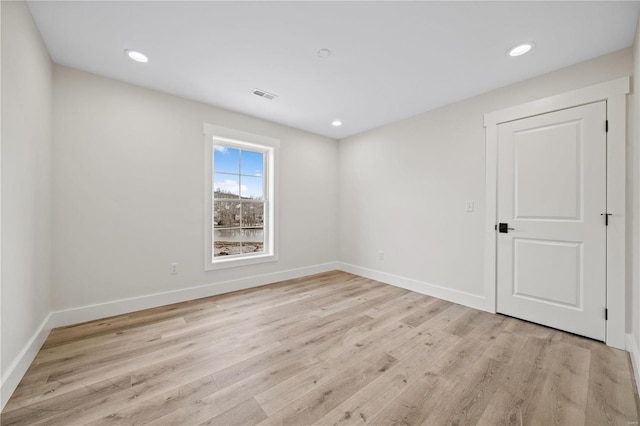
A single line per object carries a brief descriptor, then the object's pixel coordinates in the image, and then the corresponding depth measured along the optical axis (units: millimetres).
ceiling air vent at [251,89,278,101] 2896
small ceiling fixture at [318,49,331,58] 2160
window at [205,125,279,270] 3311
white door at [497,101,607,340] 2189
